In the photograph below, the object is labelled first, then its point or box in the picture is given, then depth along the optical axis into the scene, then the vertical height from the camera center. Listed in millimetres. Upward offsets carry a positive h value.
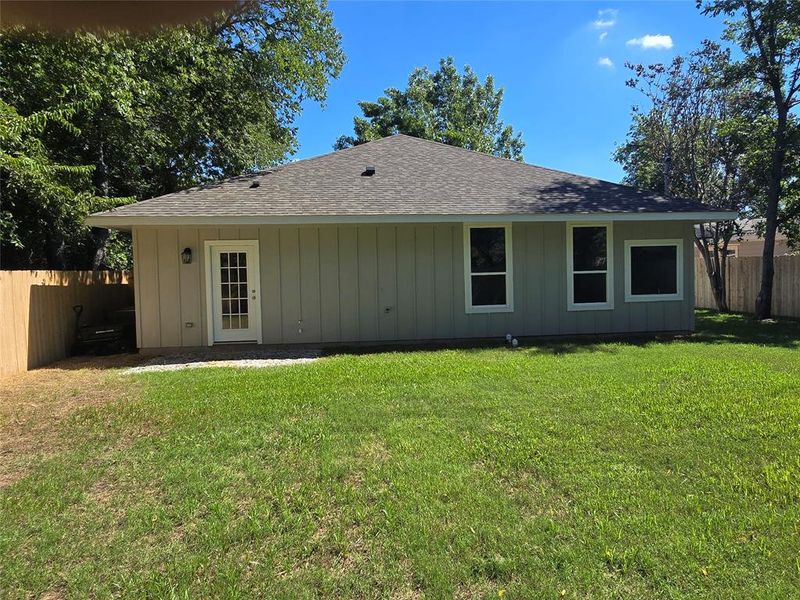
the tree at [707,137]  15469 +4893
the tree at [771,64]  12727 +6009
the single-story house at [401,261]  9016 +554
